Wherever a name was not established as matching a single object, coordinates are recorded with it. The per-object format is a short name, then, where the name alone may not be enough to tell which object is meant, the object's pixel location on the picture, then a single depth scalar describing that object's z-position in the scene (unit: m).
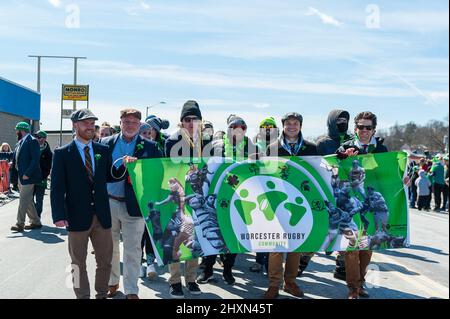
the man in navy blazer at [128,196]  5.61
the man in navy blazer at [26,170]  10.48
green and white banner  5.75
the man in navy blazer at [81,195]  5.11
